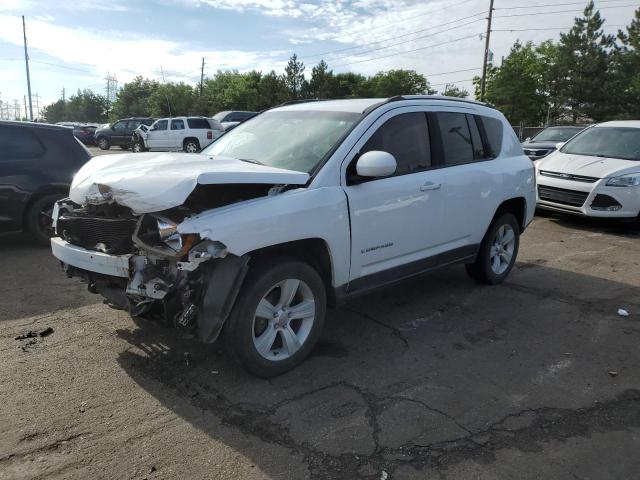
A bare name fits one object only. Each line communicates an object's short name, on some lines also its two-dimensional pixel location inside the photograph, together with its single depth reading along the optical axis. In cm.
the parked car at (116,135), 2970
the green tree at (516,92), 5091
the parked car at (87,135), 3231
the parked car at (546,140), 1345
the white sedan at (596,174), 849
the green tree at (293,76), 5000
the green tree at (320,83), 5159
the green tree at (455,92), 6550
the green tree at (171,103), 6256
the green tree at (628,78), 4484
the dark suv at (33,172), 654
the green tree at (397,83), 7412
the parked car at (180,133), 2478
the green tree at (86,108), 10850
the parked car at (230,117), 2801
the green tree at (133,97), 8251
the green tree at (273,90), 4988
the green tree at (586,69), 4597
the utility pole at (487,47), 3775
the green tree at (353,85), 6709
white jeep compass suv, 316
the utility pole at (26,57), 6131
